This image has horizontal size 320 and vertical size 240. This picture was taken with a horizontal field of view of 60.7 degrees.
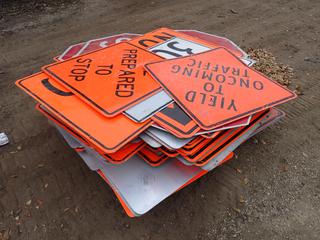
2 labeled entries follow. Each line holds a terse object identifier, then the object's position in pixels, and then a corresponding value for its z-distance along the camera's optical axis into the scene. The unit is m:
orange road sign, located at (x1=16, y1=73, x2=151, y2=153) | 2.20
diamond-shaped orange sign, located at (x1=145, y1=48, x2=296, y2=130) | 2.48
